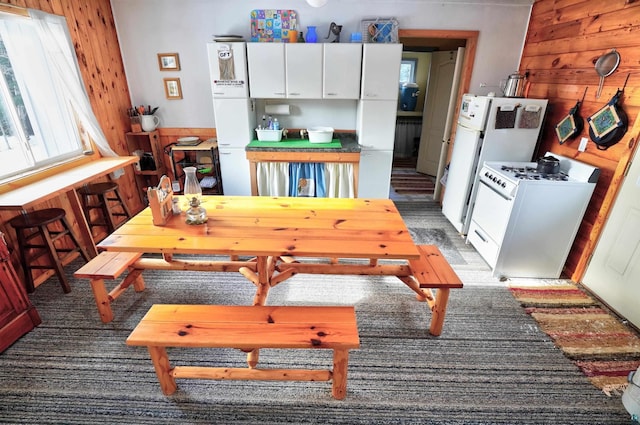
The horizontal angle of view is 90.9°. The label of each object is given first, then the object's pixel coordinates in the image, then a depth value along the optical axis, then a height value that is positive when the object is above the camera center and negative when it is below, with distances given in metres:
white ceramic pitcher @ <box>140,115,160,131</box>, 3.73 -0.41
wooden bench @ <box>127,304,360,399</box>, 1.48 -1.11
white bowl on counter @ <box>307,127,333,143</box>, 3.58 -0.50
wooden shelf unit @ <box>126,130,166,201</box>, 3.84 -0.82
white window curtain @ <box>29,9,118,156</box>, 2.64 +0.17
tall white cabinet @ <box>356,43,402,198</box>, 3.34 -0.27
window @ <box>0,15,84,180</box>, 2.47 -0.18
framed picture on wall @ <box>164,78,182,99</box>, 3.78 -0.03
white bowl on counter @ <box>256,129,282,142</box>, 3.65 -0.52
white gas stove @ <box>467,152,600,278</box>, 2.41 -0.91
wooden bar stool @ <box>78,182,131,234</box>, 3.02 -1.11
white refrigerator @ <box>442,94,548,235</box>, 2.89 -0.39
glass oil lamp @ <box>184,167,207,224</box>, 1.90 -0.65
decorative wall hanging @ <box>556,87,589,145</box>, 2.63 -0.24
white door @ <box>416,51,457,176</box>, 4.71 -0.29
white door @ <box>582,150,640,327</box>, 2.16 -1.09
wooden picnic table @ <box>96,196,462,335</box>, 1.67 -0.79
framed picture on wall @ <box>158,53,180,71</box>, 3.68 +0.26
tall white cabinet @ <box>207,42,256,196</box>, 3.33 -0.25
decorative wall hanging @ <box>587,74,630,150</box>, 2.27 -0.21
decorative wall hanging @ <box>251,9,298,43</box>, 3.49 +0.66
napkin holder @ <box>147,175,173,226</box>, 1.82 -0.64
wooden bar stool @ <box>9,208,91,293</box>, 2.31 -1.12
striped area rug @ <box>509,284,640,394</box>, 1.85 -1.51
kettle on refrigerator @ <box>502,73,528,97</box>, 3.09 +0.06
